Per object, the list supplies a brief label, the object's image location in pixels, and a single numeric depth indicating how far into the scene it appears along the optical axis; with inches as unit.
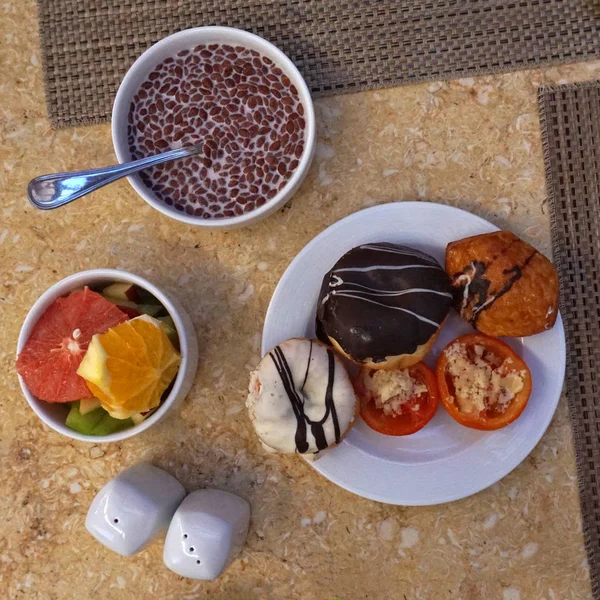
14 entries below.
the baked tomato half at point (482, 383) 33.9
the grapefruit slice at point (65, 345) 31.9
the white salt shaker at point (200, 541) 32.8
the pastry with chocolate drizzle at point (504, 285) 33.0
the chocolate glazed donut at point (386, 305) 32.4
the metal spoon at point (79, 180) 35.5
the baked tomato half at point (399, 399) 34.6
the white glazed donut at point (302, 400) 32.7
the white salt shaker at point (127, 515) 33.0
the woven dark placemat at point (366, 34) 38.9
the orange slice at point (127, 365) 30.1
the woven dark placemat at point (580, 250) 37.8
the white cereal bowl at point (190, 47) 35.3
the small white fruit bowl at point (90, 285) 33.4
